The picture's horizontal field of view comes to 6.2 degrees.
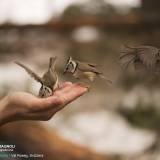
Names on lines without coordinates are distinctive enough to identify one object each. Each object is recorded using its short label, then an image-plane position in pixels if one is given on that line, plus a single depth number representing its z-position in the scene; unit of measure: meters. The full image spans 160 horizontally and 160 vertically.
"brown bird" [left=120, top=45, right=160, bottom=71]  3.07
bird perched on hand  3.07
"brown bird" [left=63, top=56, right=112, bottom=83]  3.07
